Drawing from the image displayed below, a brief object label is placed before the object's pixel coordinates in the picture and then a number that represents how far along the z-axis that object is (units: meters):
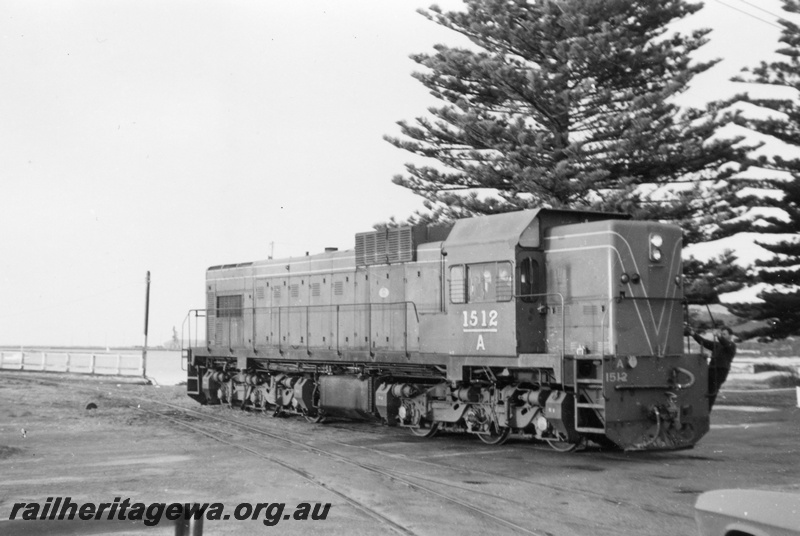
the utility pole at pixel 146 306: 40.19
